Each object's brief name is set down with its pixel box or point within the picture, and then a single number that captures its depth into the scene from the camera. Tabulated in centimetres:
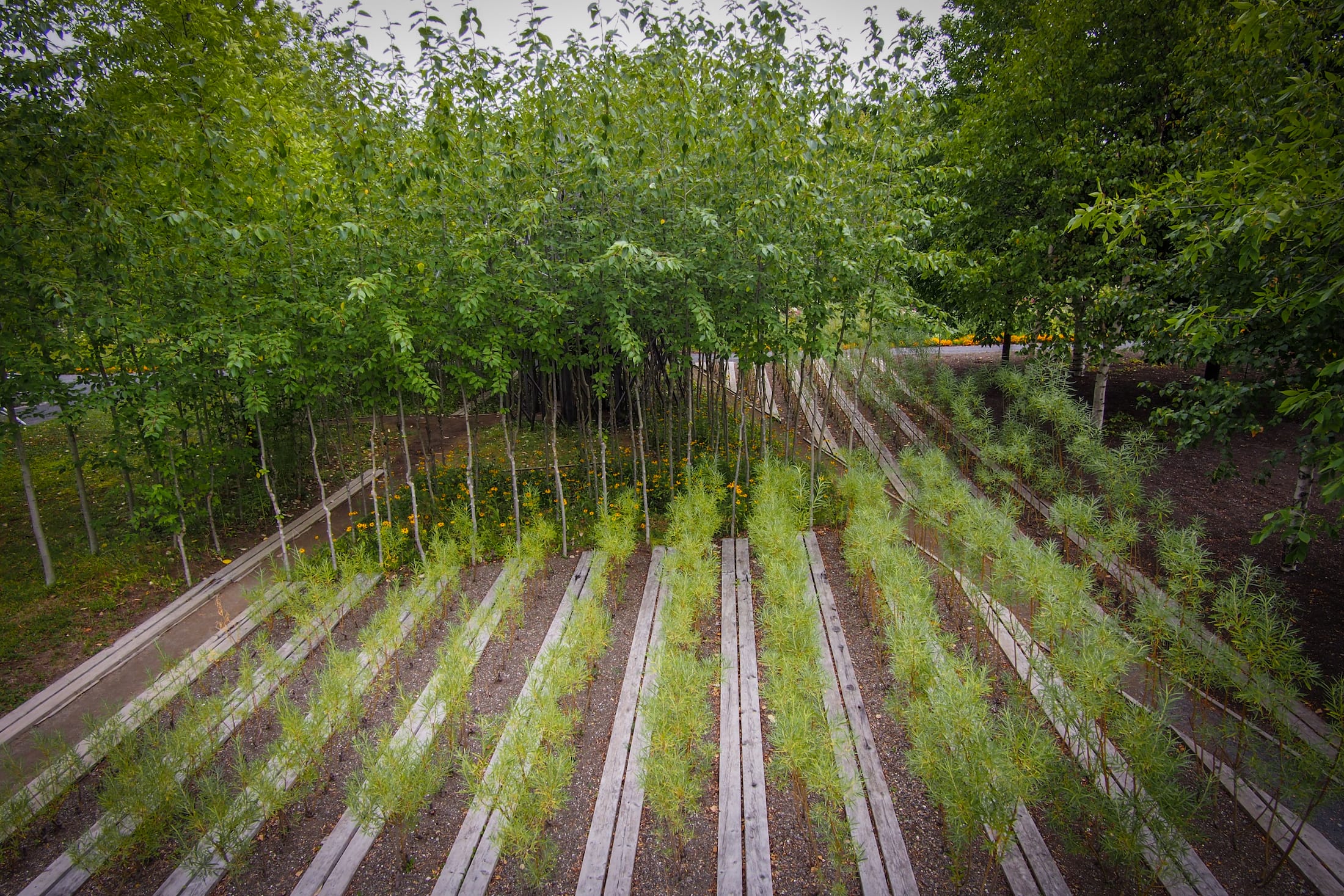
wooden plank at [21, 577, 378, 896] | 276
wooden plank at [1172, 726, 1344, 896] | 262
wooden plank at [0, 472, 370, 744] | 400
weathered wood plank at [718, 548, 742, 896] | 281
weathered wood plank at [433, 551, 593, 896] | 276
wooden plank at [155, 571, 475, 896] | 275
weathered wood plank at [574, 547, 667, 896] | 283
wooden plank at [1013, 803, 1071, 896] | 263
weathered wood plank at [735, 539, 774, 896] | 278
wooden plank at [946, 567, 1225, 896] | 259
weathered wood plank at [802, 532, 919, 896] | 276
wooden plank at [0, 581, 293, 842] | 308
